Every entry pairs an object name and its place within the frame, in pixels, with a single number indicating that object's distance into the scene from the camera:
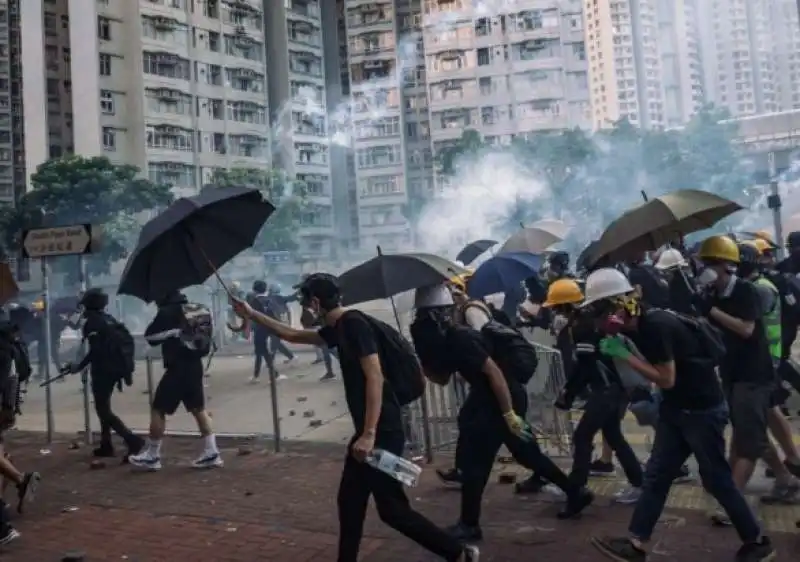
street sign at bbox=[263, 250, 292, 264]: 36.91
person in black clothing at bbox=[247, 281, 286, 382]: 12.16
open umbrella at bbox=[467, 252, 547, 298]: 7.15
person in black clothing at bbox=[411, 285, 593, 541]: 4.32
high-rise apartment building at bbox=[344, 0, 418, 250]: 50.12
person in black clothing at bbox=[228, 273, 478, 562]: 3.67
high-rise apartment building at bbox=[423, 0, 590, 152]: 46.88
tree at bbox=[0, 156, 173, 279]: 31.09
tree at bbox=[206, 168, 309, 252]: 38.84
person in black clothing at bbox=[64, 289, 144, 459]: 7.09
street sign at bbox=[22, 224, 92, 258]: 7.94
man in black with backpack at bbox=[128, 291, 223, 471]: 6.66
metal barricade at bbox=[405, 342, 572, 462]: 6.68
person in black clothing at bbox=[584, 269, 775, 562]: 3.70
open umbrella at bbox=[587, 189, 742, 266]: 4.97
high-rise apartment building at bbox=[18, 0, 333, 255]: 39.06
